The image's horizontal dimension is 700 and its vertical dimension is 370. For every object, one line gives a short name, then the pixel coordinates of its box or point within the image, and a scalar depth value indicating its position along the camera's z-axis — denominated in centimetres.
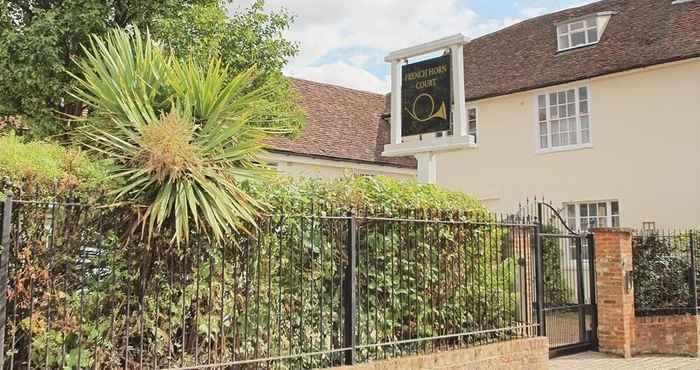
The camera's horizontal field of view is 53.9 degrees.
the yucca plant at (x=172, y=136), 541
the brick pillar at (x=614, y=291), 1129
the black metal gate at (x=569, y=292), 1118
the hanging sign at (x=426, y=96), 1271
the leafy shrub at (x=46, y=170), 511
